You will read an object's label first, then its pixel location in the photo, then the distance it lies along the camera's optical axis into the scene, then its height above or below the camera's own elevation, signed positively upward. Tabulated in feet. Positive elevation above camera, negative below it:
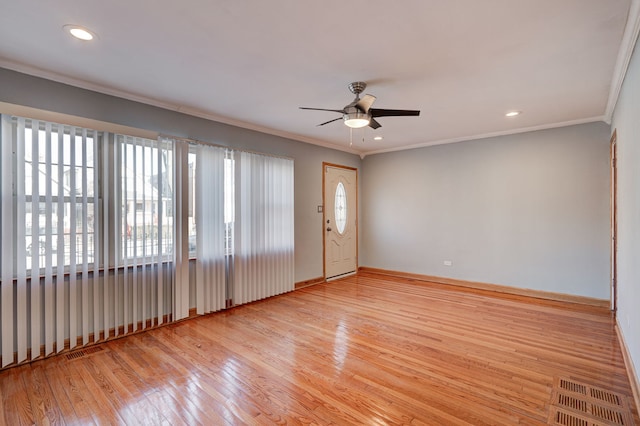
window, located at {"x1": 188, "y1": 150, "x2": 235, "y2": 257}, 13.94 +0.60
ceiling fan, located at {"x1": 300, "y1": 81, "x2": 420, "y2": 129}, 9.53 +3.23
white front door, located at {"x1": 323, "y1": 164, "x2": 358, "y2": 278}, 19.62 -0.56
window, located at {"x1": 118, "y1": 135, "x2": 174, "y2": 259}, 10.82 +0.60
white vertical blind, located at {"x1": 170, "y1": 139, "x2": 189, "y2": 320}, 12.18 -0.70
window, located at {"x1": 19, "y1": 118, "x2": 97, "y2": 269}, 8.91 +0.68
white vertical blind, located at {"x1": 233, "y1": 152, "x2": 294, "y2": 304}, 14.39 -0.77
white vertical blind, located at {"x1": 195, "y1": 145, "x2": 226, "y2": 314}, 12.94 -0.70
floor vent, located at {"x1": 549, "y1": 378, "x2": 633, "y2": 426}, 6.42 -4.46
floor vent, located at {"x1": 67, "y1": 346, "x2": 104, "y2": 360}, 9.36 -4.46
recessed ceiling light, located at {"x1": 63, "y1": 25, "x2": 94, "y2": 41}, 7.08 +4.38
